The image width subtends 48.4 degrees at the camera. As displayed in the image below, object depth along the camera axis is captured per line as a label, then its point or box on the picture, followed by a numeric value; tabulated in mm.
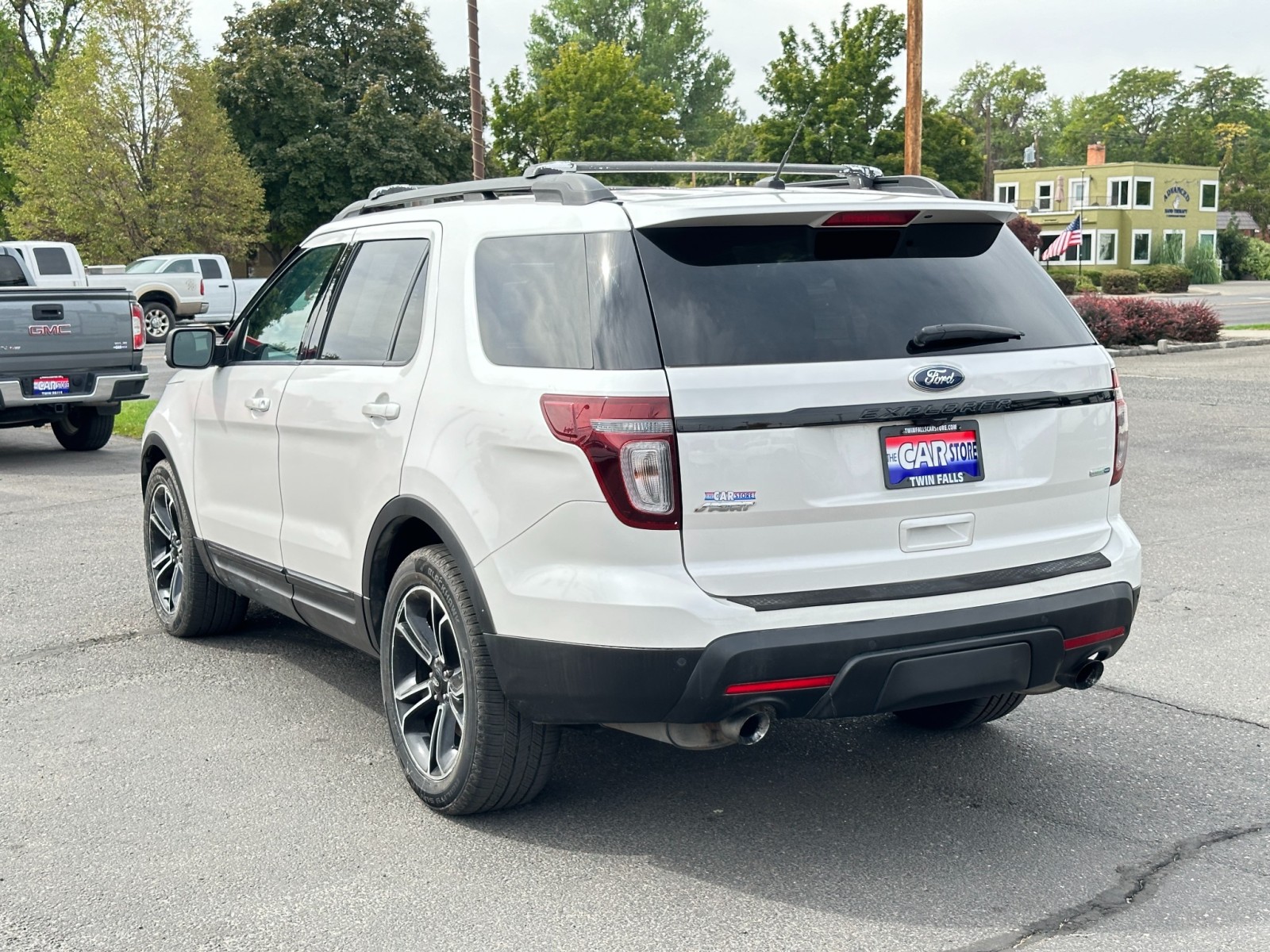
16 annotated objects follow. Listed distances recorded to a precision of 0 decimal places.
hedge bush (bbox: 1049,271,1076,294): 46031
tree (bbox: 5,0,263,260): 41375
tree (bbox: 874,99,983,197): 56438
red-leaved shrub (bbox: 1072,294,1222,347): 24141
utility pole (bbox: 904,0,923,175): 22141
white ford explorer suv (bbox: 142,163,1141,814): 3658
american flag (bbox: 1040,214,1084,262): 38656
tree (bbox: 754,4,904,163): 55531
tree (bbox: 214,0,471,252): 52375
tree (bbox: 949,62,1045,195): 129875
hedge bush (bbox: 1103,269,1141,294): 56719
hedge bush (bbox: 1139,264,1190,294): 60000
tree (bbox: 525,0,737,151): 89438
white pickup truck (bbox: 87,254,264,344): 31922
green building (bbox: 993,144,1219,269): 75375
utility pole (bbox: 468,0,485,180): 22406
